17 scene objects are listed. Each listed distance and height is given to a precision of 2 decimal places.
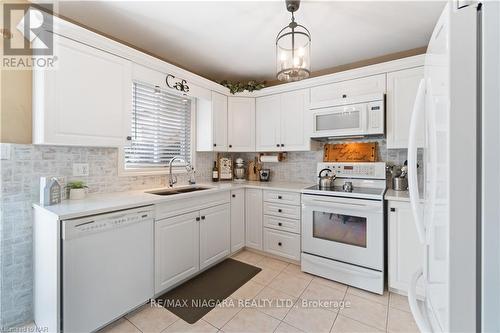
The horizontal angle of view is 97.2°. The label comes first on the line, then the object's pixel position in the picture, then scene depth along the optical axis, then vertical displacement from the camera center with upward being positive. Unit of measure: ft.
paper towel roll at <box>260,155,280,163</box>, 10.55 +0.40
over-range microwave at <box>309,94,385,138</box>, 7.68 +1.88
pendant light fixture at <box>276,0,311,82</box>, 5.19 +2.57
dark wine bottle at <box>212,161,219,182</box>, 10.68 -0.34
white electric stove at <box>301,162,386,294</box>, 6.77 -2.07
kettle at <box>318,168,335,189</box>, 8.46 -0.54
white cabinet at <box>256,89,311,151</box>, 9.41 +2.03
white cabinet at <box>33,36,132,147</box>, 5.10 +1.75
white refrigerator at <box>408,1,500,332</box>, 1.96 +0.03
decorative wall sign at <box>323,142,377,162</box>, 8.70 +0.63
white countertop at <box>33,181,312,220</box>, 4.68 -0.89
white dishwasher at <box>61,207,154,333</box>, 4.56 -2.33
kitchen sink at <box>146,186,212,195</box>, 7.79 -0.87
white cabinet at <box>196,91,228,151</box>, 9.68 +1.99
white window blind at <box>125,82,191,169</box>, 7.83 +1.53
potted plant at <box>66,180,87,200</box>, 5.90 -0.61
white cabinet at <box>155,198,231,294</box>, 6.40 -2.52
